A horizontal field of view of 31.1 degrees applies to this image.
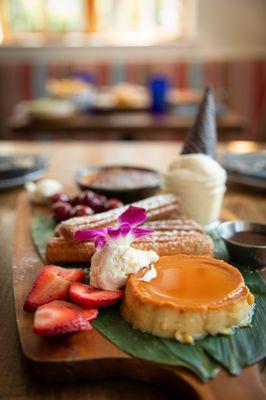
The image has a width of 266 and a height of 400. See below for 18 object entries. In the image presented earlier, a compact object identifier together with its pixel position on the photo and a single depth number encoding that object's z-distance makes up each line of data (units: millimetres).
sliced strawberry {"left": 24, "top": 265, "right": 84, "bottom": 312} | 318
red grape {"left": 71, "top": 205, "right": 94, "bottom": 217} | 469
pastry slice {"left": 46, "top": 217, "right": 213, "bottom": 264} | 385
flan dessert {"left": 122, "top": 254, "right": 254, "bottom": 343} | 289
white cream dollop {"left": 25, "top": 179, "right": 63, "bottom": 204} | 551
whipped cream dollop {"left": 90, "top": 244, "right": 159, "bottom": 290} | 326
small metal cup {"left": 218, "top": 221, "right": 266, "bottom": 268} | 391
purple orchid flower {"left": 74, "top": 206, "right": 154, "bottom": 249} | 334
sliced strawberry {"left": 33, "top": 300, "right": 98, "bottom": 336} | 280
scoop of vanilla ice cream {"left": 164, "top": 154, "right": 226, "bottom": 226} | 479
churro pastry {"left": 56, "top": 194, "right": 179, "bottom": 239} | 403
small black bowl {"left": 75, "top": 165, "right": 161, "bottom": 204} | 529
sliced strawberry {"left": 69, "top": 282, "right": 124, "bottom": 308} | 312
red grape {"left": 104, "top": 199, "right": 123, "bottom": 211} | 492
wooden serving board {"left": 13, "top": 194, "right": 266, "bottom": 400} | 253
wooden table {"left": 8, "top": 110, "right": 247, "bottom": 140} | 1016
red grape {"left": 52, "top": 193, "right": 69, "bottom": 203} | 515
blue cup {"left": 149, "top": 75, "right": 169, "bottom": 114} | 1164
